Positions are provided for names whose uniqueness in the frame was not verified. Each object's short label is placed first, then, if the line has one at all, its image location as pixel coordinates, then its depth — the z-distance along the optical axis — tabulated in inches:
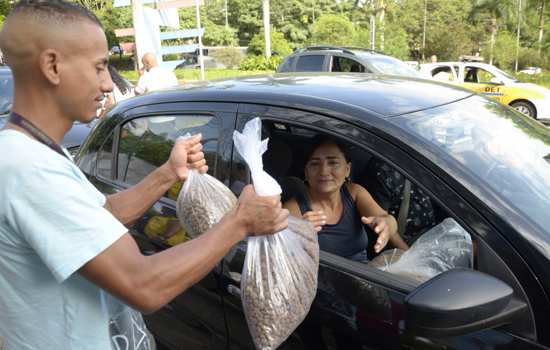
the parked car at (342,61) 344.5
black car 51.9
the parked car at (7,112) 223.1
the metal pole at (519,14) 1659.7
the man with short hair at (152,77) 306.2
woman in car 83.1
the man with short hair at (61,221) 39.0
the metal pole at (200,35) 458.6
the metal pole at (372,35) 1025.1
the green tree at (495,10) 1651.1
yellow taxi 417.4
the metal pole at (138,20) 452.2
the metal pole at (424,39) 1588.3
